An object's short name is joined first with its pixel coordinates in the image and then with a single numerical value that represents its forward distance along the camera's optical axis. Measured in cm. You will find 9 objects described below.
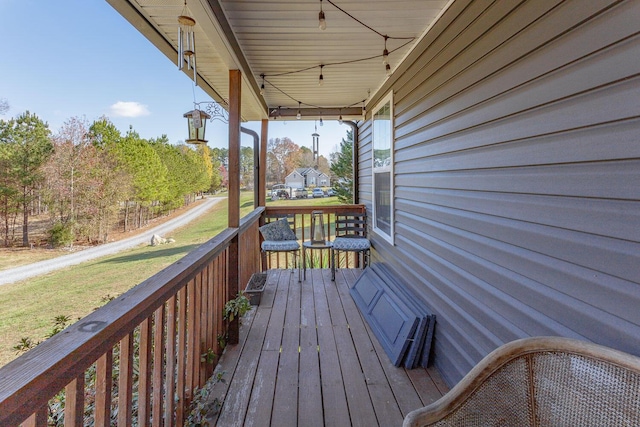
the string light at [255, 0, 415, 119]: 217
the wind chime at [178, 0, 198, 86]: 177
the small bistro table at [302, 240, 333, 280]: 432
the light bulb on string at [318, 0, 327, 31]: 210
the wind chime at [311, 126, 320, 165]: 633
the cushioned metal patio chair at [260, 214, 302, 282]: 417
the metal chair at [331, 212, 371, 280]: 515
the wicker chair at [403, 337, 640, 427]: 83
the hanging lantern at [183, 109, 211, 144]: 265
